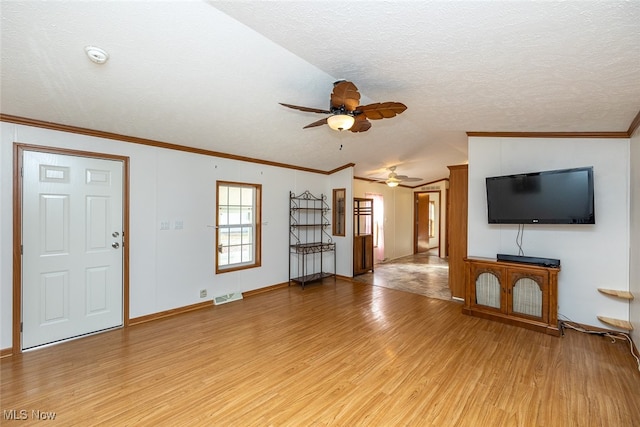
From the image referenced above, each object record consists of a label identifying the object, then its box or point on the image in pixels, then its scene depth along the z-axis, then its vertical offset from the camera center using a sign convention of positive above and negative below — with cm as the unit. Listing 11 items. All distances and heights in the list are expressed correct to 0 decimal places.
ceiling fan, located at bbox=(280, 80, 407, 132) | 228 +90
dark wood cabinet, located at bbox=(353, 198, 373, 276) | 622 -55
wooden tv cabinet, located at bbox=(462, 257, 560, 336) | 321 -99
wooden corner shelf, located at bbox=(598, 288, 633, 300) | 301 -87
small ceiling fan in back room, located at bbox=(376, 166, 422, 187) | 602 +76
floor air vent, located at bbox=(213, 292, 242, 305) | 429 -134
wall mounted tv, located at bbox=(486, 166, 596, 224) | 307 +19
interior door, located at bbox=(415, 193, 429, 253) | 965 -30
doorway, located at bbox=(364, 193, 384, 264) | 788 -39
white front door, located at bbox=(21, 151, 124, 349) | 283 -37
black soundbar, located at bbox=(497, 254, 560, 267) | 330 -56
